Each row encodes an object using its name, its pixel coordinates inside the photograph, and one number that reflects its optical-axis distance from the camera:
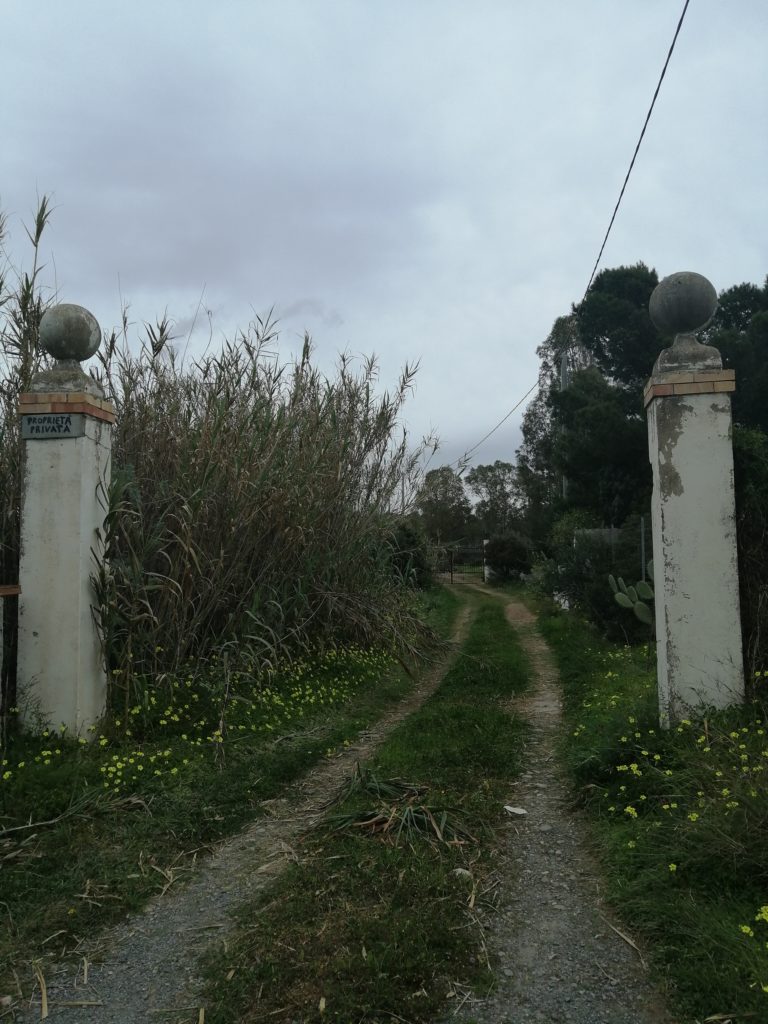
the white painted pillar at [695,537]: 3.96
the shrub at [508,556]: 24.61
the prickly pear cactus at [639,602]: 5.47
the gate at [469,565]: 28.59
